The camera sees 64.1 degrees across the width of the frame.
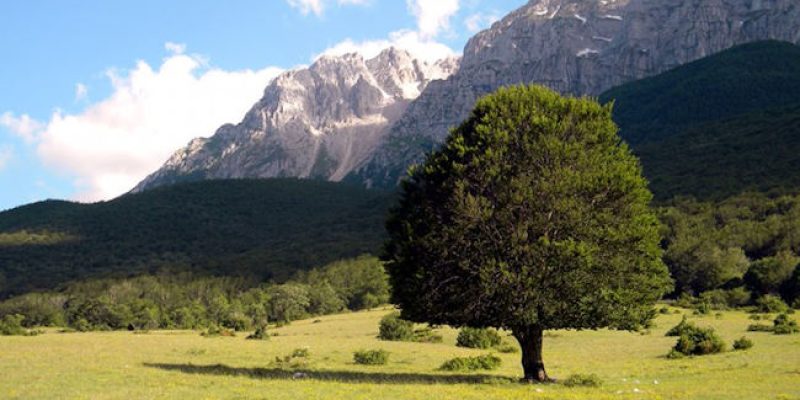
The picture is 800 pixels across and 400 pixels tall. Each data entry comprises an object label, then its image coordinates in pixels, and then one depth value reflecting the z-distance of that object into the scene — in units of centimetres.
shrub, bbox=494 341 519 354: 5388
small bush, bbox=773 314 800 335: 5330
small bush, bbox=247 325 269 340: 7150
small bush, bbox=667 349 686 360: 4266
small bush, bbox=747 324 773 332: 5683
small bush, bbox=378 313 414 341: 6456
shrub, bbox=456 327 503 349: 5644
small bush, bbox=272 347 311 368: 4147
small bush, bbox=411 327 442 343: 6389
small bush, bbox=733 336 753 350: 4416
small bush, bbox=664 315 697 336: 5189
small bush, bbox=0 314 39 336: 8532
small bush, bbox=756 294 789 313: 8000
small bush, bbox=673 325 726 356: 4412
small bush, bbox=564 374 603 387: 2942
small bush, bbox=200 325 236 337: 8169
